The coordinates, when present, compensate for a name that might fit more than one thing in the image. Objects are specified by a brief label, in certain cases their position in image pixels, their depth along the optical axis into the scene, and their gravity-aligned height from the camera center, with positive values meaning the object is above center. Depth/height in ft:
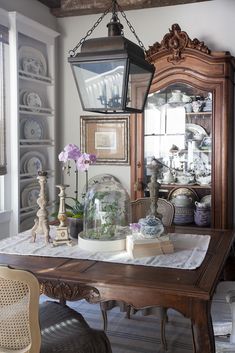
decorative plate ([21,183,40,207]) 11.91 -1.18
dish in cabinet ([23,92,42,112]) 11.97 +1.54
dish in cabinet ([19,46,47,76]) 11.79 +2.69
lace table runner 6.11 -1.56
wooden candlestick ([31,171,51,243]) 7.18 -1.01
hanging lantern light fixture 5.71 +1.16
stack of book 6.34 -1.43
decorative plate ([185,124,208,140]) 11.19 +0.58
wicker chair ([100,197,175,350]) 8.57 -1.35
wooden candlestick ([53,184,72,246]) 7.13 -1.30
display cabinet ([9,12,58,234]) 11.16 +1.16
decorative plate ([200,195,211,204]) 11.16 -1.24
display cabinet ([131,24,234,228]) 10.71 +0.57
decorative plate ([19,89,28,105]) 11.82 +1.65
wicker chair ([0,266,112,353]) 4.36 -1.92
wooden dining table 4.96 -1.62
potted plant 7.11 -0.25
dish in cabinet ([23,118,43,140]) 12.03 +0.70
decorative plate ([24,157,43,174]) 12.16 -0.34
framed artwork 12.90 +0.48
